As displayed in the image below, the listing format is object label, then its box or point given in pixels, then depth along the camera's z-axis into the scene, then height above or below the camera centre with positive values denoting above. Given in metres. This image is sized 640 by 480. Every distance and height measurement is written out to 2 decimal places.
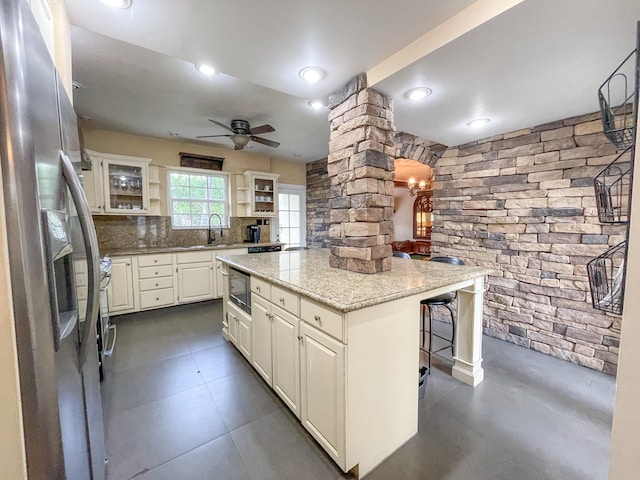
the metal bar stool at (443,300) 2.06 -0.63
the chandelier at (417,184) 6.16 +0.91
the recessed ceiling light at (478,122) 2.43 +0.92
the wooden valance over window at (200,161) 4.21 +1.00
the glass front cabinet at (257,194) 4.70 +0.50
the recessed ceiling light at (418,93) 1.87 +0.93
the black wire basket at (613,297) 0.94 -0.29
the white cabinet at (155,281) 3.57 -0.82
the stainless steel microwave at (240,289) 2.18 -0.61
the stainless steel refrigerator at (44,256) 0.56 -0.08
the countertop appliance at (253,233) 4.80 -0.22
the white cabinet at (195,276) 3.85 -0.83
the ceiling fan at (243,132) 3.10 +1.06
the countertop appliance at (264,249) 4.45 -0.48
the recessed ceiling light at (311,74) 1.77 +1.01
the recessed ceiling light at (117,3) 1.25 +1.05
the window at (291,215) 5.44 +0.12
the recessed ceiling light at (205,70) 2.08 +1.22
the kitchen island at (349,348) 1.28 -0.70
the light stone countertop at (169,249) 3.44 -0.40
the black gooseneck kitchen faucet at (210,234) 4.57 -0.22
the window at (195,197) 4.21 +0.41
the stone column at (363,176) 1.84 +0.32
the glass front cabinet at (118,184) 3.40 +0.51
